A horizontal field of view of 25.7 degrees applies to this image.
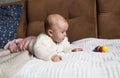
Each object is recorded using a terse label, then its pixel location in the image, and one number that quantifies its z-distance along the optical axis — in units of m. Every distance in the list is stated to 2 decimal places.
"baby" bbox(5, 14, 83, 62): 1.52
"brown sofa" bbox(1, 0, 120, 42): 2.10
